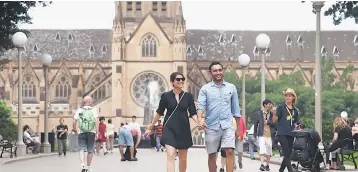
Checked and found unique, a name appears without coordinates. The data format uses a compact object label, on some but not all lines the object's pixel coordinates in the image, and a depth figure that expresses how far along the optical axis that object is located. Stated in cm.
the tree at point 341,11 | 2823
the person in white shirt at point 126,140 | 2917
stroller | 1855
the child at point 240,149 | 2377
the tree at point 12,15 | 3418
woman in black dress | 1480
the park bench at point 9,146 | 3117
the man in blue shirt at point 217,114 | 1391
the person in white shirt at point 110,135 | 4184
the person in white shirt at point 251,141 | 3102
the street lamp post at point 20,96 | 3309
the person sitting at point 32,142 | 3654
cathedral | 10262
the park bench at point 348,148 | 2228
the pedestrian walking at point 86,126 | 1956
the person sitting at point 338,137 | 2183
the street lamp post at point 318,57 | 2422
